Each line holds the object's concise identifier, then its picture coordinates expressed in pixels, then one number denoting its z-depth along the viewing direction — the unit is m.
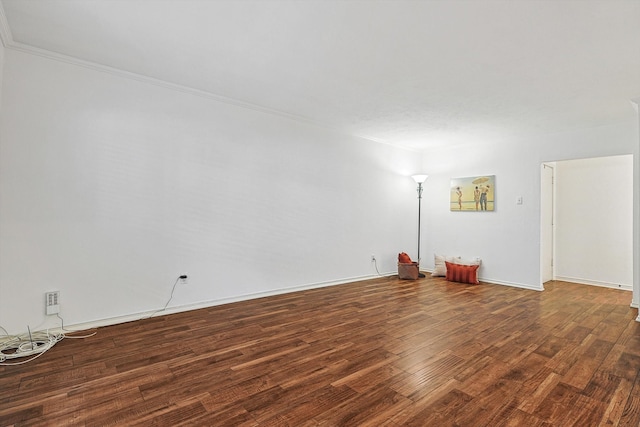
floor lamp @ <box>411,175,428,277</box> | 6.12
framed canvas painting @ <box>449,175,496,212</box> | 5.67
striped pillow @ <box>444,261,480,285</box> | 5.47
